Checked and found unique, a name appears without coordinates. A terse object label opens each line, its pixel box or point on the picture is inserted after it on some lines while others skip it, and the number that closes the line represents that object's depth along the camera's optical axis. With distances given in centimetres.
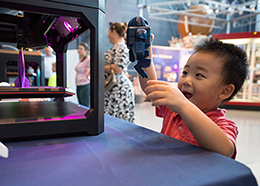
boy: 61
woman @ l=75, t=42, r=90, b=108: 269
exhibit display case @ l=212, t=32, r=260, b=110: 462
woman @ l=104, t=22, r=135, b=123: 164
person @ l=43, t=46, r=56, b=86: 311
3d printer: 41
